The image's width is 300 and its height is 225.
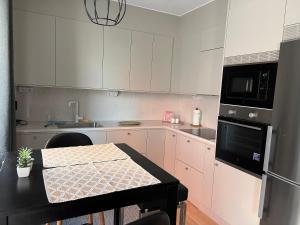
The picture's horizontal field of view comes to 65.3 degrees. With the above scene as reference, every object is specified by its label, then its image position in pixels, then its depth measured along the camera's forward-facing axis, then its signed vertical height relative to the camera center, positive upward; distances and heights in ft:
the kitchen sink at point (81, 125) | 9.72 -1.68
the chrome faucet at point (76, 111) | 10.66 -1.16
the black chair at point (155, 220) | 2.84 -1.62
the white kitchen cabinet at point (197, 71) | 9.08 +0.90
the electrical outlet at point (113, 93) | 11.46 -0.28
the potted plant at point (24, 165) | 4.15 -1.46
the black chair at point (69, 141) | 6.51 -1.58
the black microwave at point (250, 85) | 6.03 +0.26
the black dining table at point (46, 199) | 3.25 -1.74
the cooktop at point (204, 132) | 8.96 -1.67
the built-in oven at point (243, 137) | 6.17 -1.26
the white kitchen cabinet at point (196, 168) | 8.23 -2.94
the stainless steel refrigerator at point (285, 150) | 5.26 -1.27
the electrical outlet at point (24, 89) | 9.73 -0.26
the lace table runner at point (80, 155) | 5.03 -1.63
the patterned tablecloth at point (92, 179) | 3.68 -1.66
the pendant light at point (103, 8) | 9.75 +3.32
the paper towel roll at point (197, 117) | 11.00 -1.19
